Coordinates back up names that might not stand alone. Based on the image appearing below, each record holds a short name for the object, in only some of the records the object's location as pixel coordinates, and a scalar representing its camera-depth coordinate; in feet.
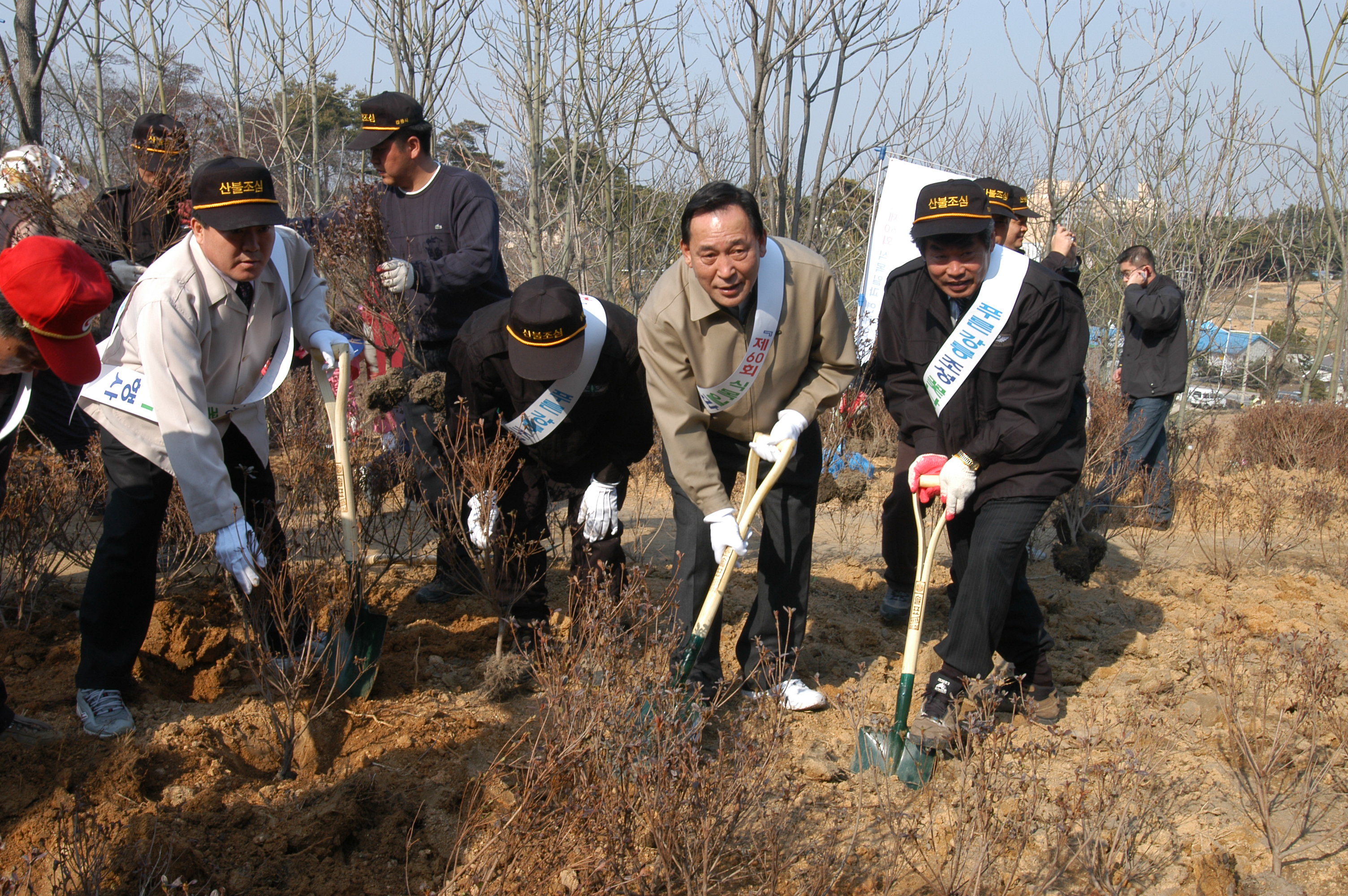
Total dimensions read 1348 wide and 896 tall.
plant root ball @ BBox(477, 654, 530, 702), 11.87
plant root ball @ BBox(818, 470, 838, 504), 23.13
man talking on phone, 22.33
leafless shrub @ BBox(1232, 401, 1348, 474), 30.71
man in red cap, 7.97
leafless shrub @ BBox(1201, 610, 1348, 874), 9.46
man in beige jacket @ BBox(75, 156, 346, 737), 9.68
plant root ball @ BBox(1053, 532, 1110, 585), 17.56
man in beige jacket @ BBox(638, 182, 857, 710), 10.37
